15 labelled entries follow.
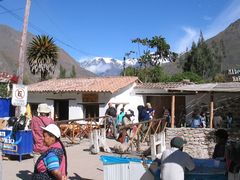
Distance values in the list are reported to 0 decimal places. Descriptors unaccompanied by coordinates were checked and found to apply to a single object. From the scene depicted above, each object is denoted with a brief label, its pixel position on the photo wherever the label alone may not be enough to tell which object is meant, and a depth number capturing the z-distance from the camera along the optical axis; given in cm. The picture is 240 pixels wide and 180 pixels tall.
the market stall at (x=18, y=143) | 691
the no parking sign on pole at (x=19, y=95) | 693
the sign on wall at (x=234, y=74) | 1589
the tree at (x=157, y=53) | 2460
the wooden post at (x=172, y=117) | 1070
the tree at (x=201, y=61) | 3402
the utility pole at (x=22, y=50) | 847
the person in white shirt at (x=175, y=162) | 344
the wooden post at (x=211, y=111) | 1029
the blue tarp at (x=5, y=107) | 774
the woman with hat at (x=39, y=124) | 460
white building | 1377
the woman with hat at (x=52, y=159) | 270
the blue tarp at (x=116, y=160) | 405
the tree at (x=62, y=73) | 3747
